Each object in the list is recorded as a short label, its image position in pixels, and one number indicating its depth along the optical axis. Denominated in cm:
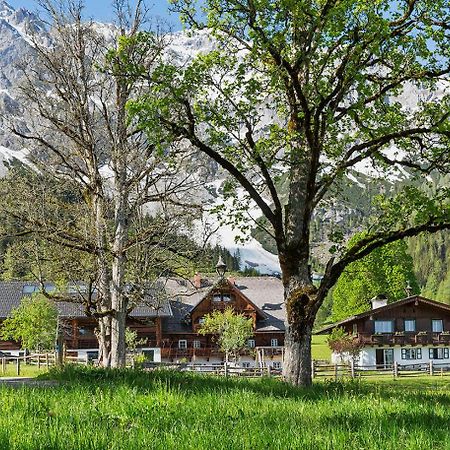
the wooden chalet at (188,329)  6612
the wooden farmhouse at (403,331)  6338
